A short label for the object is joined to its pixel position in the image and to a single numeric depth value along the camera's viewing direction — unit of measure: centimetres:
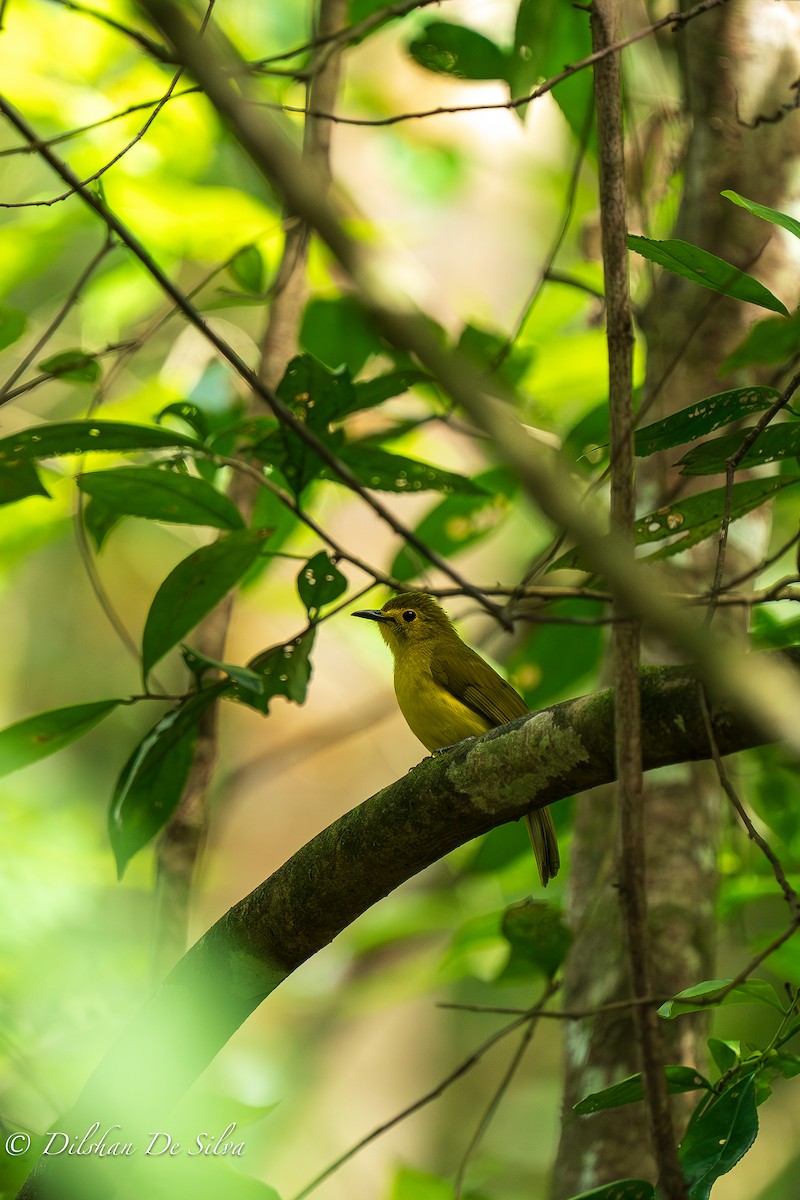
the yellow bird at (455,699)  685
